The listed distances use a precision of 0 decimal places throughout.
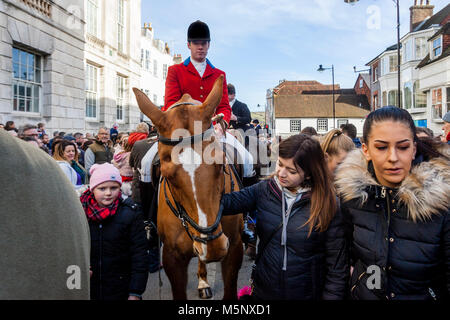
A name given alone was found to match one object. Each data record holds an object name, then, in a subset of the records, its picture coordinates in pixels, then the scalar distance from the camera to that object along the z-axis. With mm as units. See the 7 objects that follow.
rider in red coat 4277
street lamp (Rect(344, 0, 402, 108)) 13954
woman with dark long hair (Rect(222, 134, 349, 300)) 2316
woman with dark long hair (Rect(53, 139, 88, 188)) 5143
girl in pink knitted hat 2943
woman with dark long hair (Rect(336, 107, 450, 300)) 1893
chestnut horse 2549
